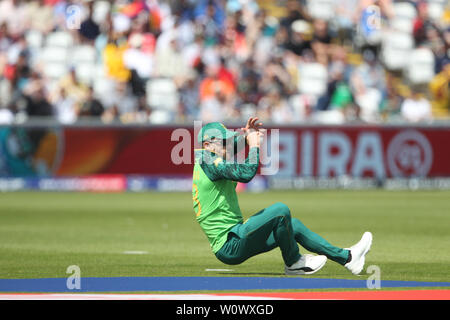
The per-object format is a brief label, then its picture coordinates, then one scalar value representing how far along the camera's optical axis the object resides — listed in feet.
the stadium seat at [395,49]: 94.89
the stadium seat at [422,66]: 93.35
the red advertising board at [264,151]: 80.07
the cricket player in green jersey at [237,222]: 33.78
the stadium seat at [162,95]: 86.69
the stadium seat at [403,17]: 95.83
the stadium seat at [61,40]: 91.15
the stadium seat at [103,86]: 87.20
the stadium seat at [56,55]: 90.99
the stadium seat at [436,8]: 97.65
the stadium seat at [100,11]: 91.44
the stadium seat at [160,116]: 83.83
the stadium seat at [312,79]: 89.71
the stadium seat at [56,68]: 90.76
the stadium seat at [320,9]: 95.66
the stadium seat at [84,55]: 89.45
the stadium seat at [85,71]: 88.89
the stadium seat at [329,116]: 85.11
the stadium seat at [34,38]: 93.25
